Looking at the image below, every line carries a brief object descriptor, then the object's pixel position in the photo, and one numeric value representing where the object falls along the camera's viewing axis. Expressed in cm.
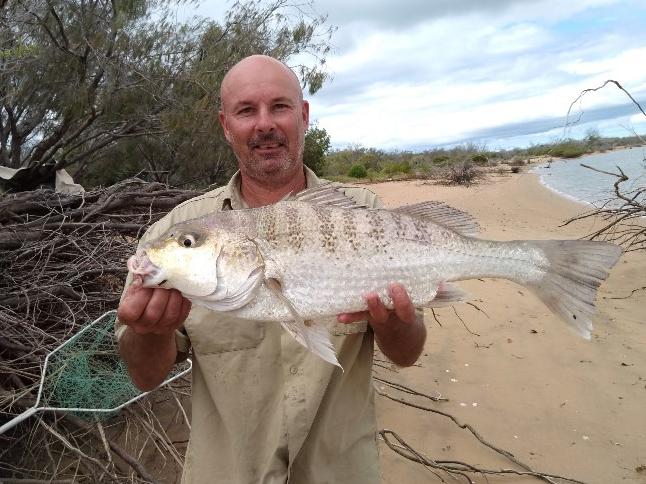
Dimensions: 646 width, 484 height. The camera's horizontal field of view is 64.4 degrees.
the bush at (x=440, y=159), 4650
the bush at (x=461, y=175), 3105
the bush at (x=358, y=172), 3853
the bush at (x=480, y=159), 4894
